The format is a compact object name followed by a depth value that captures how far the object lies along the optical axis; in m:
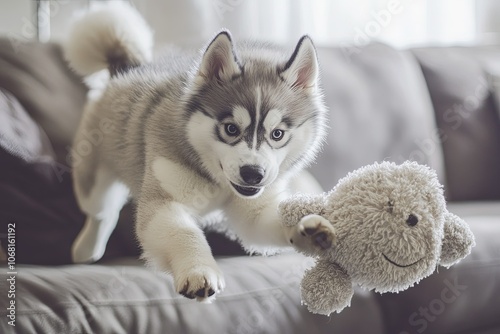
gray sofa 1.07
